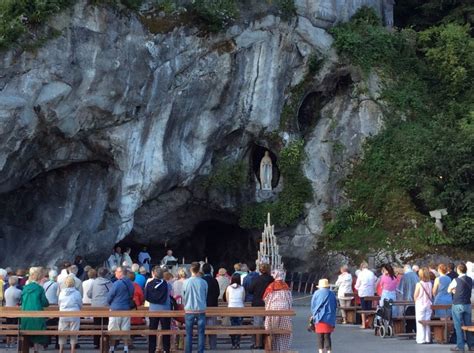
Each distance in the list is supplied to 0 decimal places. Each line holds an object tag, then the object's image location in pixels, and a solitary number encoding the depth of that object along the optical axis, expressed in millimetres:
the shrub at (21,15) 25844
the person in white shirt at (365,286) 20578
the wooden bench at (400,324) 19172
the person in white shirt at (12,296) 17188
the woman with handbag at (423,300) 17641
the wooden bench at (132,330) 14898
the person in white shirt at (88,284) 17150
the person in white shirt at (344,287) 21391
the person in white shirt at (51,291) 17803
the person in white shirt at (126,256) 28850
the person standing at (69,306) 15445
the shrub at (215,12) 29203
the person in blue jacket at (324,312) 14750
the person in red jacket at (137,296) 16328
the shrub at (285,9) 31031
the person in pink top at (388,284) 18781
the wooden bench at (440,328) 17609
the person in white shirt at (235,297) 17188
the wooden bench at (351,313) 21375
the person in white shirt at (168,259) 28648
